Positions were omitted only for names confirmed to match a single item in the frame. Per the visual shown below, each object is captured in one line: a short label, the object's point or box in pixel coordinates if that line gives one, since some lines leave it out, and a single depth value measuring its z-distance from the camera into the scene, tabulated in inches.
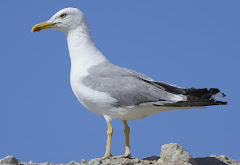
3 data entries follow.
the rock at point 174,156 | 593.6
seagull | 619.8
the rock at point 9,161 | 590.4
